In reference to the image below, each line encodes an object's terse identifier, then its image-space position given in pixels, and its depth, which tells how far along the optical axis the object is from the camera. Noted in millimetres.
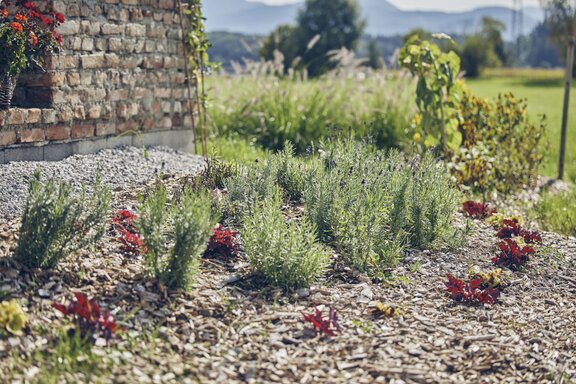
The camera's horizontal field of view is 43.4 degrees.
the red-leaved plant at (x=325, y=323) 3541
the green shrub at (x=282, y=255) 3979
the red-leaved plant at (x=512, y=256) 4738
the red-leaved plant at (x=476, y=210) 5898
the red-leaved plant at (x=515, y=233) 5164
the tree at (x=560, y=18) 41938
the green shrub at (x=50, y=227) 3729
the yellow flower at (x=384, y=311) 3811
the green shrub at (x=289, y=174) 5374
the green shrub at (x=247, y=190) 4785
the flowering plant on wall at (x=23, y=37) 5445
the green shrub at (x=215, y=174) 5410
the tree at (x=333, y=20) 48781
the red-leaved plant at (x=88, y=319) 3287
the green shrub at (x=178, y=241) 3691
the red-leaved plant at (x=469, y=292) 4121
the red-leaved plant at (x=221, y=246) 4328
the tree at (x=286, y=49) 37469
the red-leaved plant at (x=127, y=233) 4195
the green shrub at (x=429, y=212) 4879
